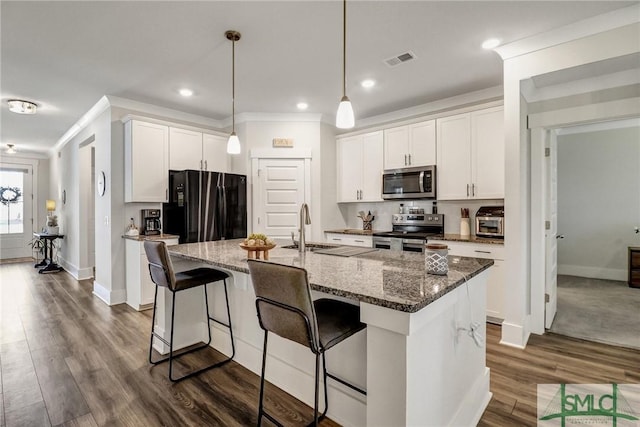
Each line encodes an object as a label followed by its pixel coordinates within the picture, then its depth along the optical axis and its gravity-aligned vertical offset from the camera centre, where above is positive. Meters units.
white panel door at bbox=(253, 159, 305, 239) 4.62 +0.25
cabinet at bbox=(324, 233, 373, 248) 4.26 -0.38
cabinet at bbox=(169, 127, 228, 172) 4.24 +0.89
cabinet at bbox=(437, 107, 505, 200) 3.46 +0.66
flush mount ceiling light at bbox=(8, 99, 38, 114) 4.01 +1.41
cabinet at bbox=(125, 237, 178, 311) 3.76 -0.79
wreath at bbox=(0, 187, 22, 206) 7.18 +0.44
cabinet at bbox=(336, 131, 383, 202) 4.50 +0.67
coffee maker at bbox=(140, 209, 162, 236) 4.19 -0.11
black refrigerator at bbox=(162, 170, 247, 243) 3.92 +0.09
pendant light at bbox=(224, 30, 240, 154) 2.61 +0.65
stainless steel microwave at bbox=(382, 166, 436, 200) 3.96 +0.38
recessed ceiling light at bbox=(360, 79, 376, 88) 3.49 +1.46
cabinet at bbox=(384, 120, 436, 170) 3.97 +0.88
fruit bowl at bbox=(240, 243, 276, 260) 1.96 -0.23
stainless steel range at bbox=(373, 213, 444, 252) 3.78 -0.27
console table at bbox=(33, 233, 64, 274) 6.07 -1.00
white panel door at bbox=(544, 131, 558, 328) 3.08 -0.24
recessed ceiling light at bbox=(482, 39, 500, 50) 2.65 +1.45
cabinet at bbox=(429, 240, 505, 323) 3.17 -0.67
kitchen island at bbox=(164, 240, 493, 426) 1.21 -0.61
